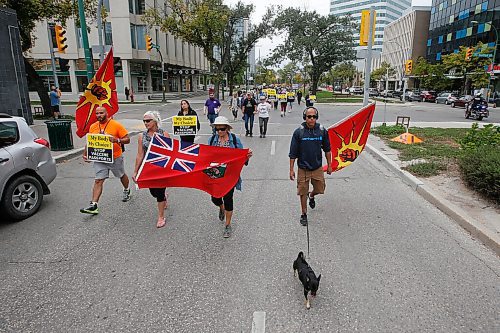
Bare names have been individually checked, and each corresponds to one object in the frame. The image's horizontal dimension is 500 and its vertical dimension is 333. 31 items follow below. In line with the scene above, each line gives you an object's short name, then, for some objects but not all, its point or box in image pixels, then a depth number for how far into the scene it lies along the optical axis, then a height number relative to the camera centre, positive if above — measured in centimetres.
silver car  527 -132
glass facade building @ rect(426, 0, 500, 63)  5159 +995
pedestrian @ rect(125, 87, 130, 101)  4000 -80
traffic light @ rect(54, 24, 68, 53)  1609 +212
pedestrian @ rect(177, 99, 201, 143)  825 -67
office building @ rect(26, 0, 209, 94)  4166 +434
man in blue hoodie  526 -101
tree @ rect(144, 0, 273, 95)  3588 +650
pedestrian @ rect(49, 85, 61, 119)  1923 -87
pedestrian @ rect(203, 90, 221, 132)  1404 -89
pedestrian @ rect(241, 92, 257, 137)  1401 -91
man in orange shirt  573 -89
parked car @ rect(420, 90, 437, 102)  4831 -158
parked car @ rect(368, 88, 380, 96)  6332 -137
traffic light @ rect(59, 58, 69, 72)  1705 +101
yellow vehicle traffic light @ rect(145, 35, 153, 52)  2695 +316
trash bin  1091 -148
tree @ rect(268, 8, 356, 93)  4828 +651
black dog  329 -183
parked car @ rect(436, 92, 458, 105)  4153 -161
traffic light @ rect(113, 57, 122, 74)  1095 +71
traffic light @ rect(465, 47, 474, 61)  3903 +333
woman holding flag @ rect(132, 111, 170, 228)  530 -89
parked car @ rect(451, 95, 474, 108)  3537 -183
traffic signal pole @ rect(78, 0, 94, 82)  1355 +156
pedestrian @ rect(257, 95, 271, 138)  1431 -119
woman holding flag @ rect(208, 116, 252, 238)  495 -83
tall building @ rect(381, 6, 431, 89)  7762 +1076
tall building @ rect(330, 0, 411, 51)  14100 +3227
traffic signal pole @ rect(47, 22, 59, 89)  2022 +169
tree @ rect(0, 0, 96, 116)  1788 +378
